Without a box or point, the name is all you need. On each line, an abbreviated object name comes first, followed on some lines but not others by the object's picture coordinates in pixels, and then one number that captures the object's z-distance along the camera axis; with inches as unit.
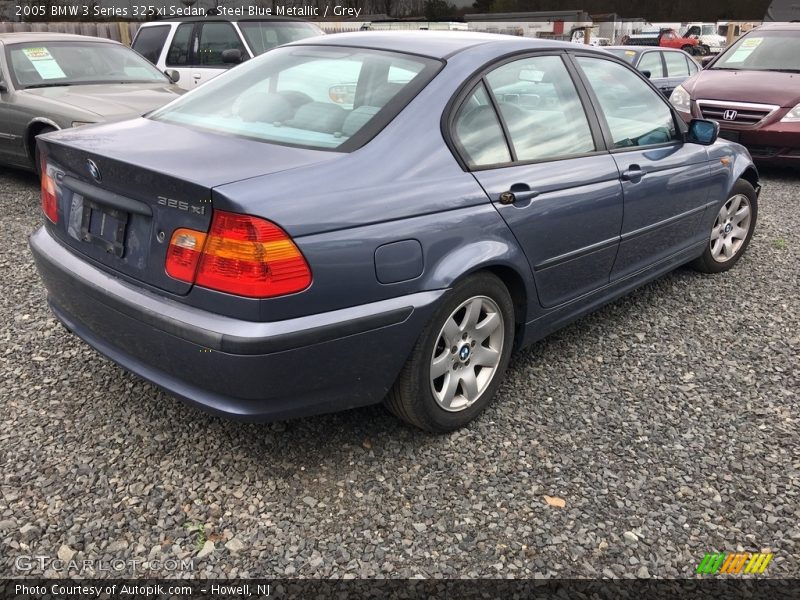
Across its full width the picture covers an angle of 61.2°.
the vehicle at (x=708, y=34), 1603.1
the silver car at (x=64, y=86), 229.9
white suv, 356.2
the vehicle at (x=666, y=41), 1363.2
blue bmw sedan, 84.6
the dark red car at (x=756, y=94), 293.1
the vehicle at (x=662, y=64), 452.3
